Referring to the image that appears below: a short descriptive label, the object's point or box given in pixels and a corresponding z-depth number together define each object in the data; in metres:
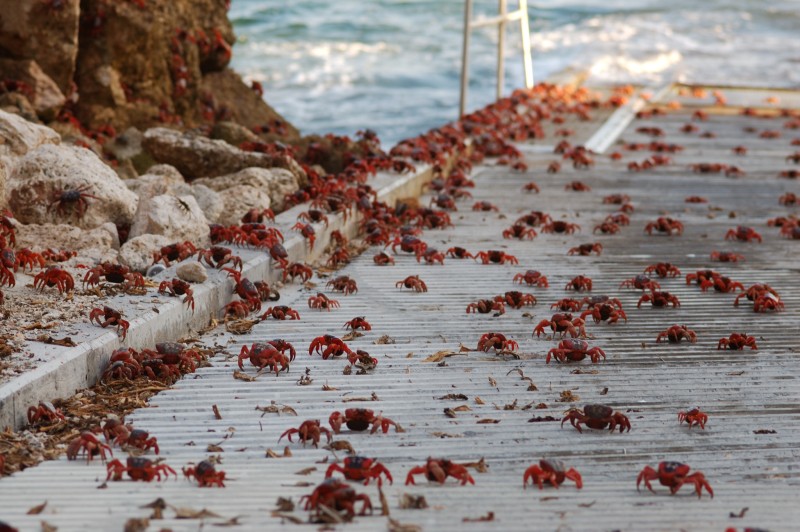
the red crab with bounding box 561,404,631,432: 8.37
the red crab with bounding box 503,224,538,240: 16.91
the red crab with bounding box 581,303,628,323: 11.87
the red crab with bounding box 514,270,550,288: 13.69
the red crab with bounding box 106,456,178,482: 7.36
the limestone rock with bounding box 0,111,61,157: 15.25
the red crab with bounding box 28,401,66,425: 8.41
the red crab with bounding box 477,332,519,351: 10.71
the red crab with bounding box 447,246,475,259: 15.38
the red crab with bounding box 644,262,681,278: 14.20
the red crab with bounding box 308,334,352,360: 10.41
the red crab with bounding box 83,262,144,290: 11.36
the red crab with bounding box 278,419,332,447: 8.12
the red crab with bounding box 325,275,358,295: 13.37
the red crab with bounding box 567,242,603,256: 15.69
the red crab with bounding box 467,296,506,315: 12.42
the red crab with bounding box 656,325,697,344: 11.20
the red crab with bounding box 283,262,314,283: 13.75
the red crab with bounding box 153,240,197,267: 12.72
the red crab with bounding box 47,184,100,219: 13.85
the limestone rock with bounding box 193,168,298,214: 17.06
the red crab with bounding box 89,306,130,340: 9.90
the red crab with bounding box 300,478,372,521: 6.78
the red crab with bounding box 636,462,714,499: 7.21
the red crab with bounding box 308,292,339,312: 12.53
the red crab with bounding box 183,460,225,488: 7.21
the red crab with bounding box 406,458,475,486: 7.34
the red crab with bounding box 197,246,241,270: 12.74
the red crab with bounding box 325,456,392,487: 7.27
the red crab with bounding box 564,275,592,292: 13.49
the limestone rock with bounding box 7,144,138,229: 14.06
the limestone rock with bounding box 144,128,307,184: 18.64
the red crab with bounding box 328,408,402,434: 8.35
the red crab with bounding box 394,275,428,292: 13.47
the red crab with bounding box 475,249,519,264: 15.12
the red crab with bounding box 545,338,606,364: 10.41
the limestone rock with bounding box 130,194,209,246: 13.71
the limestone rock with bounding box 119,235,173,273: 12.58
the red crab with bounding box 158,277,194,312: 11.19
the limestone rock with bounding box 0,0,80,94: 19.62
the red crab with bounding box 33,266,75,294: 10.98
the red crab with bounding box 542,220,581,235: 17.22
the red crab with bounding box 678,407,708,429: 8.59
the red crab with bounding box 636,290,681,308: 12.70
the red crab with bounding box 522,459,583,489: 7.35
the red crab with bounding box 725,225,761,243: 16.62
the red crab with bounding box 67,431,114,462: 7.82
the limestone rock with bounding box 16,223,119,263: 13.16
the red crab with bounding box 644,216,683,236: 17.12
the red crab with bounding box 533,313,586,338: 11.27
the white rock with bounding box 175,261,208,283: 11.94
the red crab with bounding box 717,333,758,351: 10.97
